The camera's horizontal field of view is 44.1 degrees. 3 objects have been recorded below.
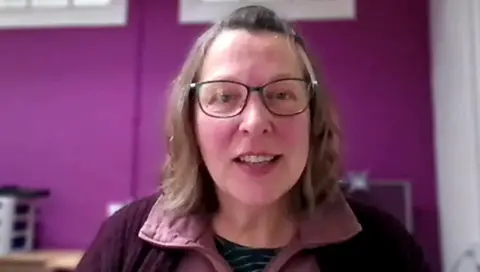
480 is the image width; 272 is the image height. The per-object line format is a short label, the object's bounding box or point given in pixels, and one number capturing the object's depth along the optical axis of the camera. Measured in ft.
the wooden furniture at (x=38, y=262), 6.73
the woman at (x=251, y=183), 2.82
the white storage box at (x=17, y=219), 7.07
